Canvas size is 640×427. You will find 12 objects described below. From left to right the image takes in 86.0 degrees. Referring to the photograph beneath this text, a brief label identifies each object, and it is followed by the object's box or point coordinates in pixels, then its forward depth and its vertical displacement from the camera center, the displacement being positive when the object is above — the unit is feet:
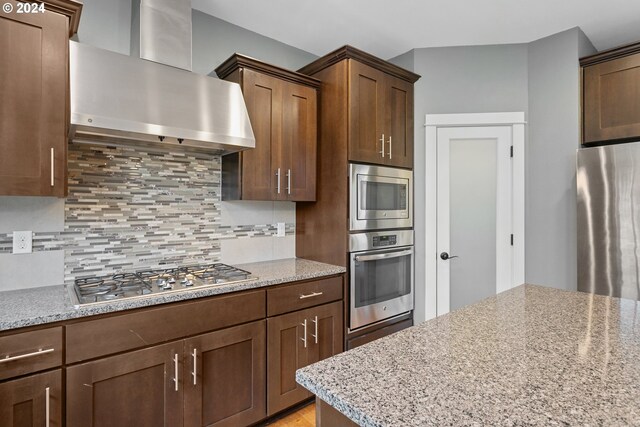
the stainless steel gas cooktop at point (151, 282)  5.40 -1.23
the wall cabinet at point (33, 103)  4.90 +1.65
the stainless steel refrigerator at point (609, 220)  7.39 -0.16
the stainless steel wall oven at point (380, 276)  8.39 -1.65
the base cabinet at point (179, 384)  4.90 -2.74
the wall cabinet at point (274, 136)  7.69 +1.87
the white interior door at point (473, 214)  9.75 -0.03
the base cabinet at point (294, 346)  6.84 -2.83
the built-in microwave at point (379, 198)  8.34 +0.41
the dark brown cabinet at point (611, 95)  8.21 +2.93
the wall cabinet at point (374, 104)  8.29 +2.82
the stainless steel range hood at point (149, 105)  5.45 +1.94
